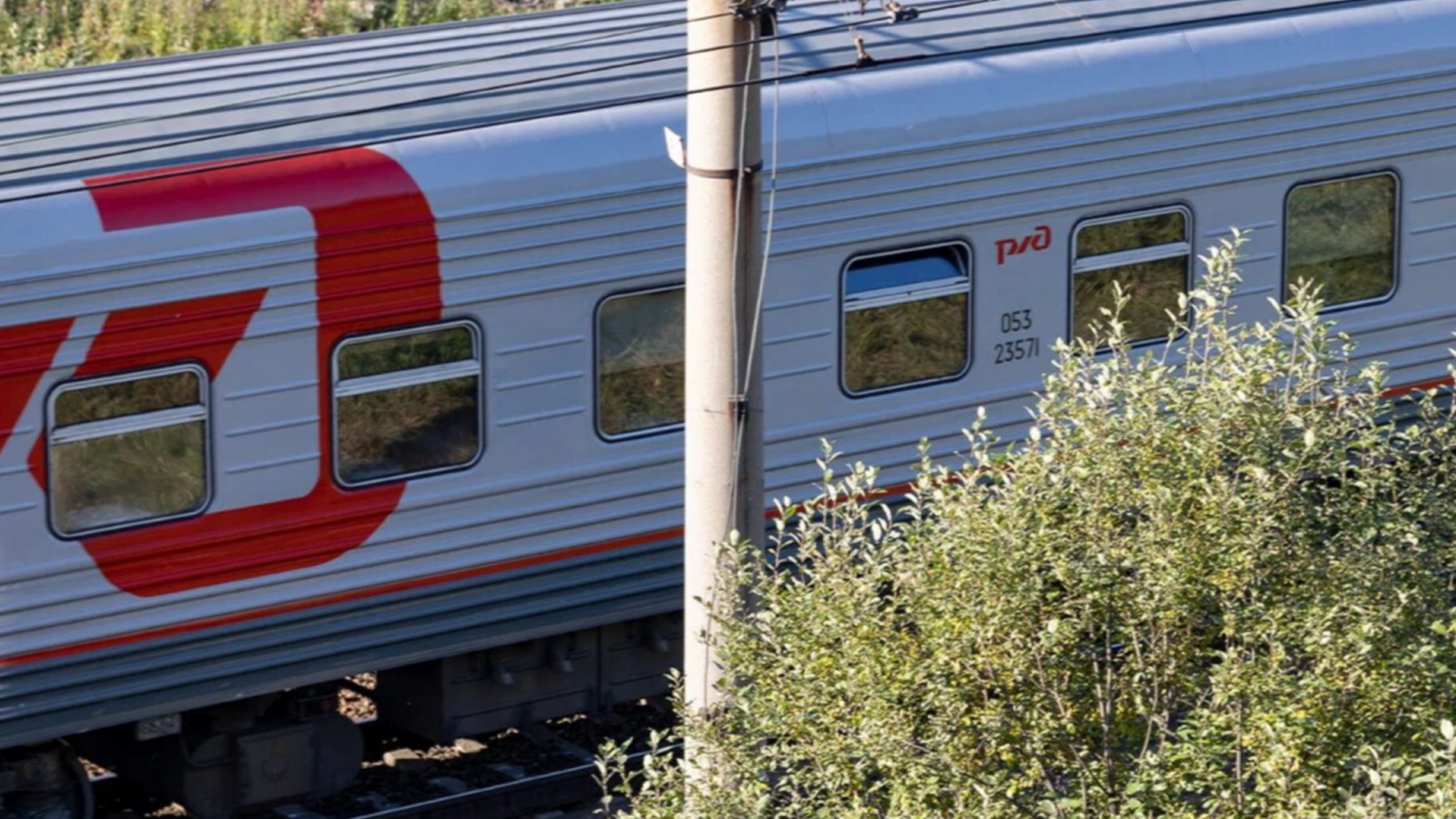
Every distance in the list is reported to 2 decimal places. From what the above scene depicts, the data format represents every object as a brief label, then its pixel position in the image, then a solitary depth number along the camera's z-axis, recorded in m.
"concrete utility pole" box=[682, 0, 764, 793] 14.68
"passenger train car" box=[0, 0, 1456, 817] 17.67
